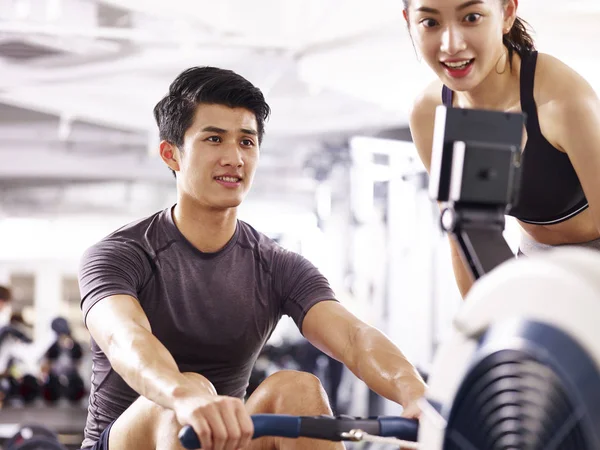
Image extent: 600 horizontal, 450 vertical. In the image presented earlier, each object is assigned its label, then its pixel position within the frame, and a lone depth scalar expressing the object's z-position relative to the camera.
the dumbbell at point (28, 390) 7.19
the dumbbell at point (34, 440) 4.81
